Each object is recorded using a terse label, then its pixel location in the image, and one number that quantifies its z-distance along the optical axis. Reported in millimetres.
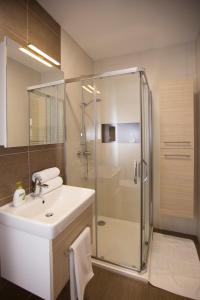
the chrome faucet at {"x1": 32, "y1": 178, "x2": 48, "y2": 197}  1512
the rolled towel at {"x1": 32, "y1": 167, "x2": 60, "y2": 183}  1549
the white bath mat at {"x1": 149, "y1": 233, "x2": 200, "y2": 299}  1580
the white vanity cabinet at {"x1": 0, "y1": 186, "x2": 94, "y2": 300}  1050
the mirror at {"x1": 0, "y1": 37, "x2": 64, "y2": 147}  1261
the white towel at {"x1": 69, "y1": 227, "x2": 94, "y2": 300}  1223
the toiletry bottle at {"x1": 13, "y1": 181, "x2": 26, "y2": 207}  1298
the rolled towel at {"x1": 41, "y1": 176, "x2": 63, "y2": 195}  1558
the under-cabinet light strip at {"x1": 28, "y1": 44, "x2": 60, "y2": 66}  1536
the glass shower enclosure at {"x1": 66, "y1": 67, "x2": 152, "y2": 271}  2014
